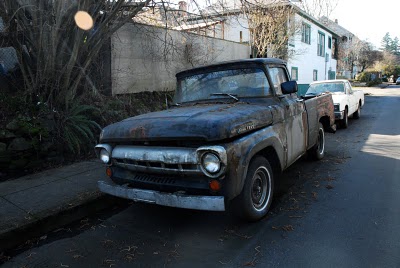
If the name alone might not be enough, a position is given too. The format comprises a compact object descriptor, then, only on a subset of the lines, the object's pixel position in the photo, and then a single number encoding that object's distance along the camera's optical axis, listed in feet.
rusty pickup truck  10.74
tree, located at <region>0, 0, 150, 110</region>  21.52
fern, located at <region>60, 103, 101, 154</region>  21.99
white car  35.12
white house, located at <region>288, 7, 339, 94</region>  75.34
